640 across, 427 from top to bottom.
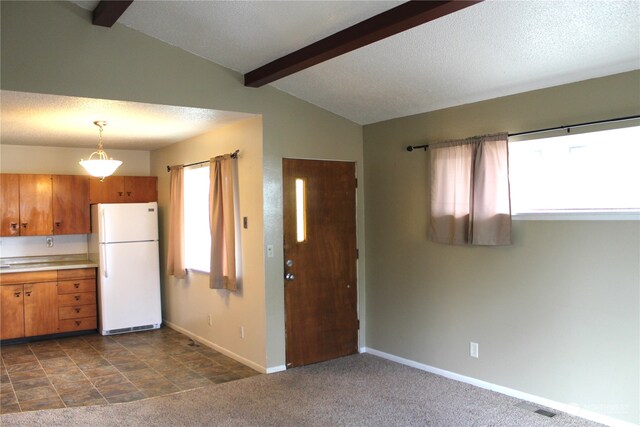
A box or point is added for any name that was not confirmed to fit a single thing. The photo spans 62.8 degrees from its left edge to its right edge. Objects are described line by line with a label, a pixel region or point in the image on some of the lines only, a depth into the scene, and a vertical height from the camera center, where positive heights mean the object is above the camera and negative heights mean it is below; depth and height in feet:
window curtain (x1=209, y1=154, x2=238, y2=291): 16.67 +0.08
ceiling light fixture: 14.85 +1.76
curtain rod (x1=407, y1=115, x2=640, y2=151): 11.11 +2.02
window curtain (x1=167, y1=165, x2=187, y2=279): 19.95 +0.01
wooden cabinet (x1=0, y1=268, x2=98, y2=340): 19.70 -2.85
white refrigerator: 20.97 -1.55
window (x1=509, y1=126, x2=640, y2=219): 11.62 +0.98
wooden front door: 16.37 -1.25
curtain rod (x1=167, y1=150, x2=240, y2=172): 16.76 +2.23
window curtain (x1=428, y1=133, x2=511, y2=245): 13.29 +0.68
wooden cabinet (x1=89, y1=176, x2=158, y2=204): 21.94 +1.62
